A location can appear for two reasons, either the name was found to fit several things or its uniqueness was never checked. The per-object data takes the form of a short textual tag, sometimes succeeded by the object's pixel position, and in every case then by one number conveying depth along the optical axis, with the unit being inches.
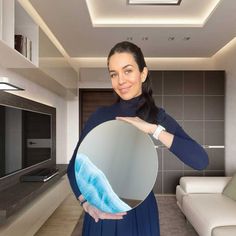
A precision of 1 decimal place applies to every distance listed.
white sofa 75.5
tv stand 60.3
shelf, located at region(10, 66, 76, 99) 94.3
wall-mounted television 80.4
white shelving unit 68.8
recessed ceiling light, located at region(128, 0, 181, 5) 99.5
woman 23.7
